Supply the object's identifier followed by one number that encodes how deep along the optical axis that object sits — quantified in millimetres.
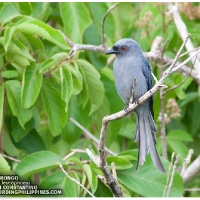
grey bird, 9430
